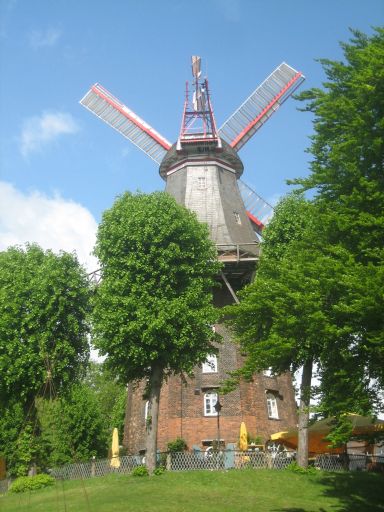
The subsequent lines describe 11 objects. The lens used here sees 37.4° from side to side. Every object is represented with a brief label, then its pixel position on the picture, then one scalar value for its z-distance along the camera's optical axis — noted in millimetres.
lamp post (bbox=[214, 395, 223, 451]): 26273
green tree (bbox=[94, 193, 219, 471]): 24172
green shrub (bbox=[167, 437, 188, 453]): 29872
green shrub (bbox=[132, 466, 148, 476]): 22172
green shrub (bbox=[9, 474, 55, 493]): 23250
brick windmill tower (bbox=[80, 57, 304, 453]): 31266
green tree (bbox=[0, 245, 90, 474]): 25984
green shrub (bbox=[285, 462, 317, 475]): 21719
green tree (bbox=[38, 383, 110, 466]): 35531
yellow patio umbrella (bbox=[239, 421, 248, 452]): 27281
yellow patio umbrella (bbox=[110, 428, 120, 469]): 25798
